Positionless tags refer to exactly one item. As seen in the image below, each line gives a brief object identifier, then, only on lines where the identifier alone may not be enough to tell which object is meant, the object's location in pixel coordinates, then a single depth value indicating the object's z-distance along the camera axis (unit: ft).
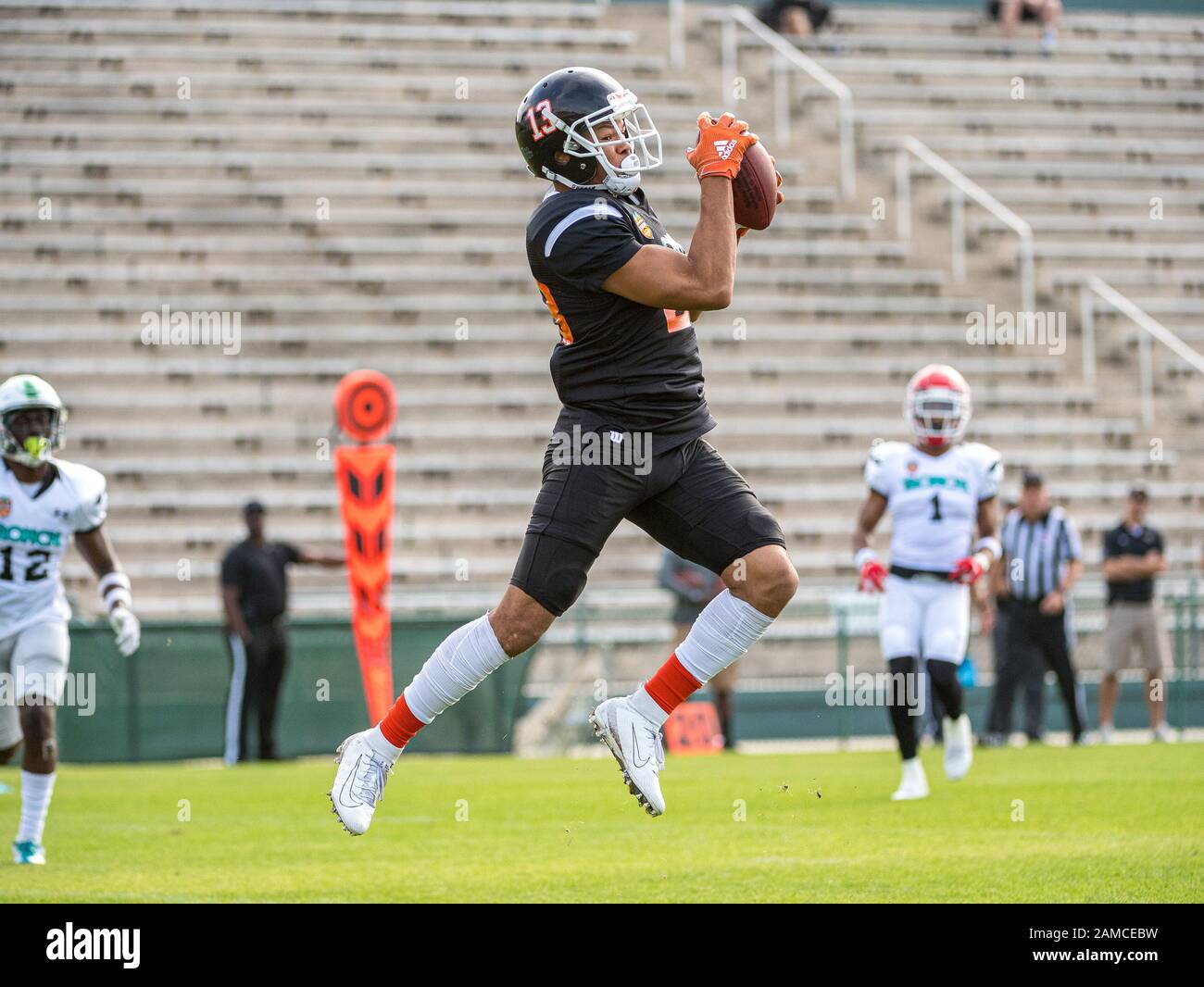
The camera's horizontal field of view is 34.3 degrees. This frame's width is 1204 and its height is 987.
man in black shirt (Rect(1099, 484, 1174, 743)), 52.42
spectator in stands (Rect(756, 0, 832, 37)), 77.77
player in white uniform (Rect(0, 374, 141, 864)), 26.78
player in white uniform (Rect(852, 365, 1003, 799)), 35.19
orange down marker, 43.88
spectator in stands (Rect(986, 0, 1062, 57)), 79.51
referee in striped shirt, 49.80
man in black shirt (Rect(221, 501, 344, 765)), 49.19
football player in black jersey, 19.13
